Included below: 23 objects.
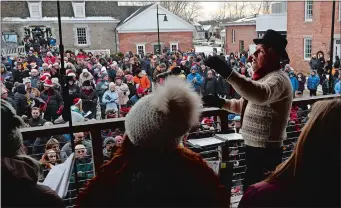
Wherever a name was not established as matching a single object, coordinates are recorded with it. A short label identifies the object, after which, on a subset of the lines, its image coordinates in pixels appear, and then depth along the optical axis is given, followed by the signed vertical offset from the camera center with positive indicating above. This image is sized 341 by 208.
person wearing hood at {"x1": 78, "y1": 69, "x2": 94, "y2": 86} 9.51 -0.51
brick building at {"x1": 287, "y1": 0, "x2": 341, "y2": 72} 18.56 +0.93
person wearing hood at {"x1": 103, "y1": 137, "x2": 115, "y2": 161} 3.66 -0.87
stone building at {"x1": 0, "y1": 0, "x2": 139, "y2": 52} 26.97 +2.58
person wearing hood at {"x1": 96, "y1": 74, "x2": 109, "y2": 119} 9.12 -0.77
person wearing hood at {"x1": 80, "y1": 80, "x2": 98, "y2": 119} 7.91 -0.88
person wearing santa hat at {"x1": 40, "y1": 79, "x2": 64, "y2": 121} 6.83 -0.82
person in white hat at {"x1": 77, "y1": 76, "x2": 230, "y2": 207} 1.18 -0.35
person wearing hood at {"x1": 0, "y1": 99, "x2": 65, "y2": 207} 1.24 -0.37
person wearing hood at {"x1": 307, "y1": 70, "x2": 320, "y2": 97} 10.80 -0.93
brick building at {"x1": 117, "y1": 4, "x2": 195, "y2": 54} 28.14 +1.58
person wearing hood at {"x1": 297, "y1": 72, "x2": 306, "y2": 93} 10.85 -0.90
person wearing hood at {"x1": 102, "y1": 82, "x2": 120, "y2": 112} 8.11 -0.91
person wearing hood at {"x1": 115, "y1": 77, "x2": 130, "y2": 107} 8.64 -0.85
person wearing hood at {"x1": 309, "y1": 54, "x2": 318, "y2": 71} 13.22 -0.51
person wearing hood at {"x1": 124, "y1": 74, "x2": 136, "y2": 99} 9.24 -0.75
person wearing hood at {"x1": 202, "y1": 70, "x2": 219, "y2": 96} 10.02 -0.86
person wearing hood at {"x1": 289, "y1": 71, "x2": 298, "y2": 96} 10.40 -0.85
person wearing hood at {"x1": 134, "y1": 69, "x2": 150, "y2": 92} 9.25 -0.66
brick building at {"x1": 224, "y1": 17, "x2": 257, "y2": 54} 27.08 +1.20
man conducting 2.14 -0.35
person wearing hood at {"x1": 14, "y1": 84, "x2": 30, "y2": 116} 7.07 -0.82
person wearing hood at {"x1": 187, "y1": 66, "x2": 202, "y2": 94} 10.11 -0.68
